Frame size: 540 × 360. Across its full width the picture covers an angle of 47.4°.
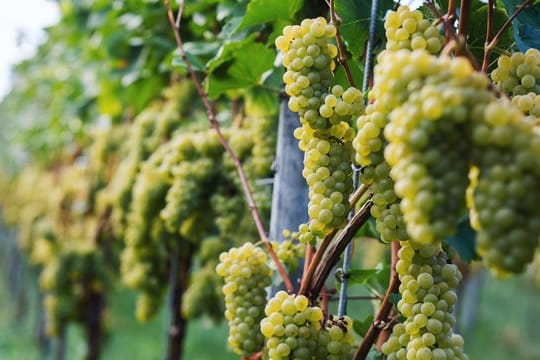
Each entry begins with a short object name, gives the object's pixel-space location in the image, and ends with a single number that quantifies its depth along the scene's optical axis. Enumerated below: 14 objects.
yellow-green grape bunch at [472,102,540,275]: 0.50
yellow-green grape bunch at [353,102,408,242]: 0.65
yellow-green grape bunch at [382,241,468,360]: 0.76
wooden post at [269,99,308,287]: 1.21
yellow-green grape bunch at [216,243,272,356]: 1.02
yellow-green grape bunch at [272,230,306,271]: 1.10
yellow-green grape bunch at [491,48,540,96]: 0.72
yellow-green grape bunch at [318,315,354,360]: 0.87
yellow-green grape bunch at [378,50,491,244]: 0.52
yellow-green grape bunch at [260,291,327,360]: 0.83
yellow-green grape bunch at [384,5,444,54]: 0.68
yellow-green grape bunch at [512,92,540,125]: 0.69
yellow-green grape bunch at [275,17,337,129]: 0.79
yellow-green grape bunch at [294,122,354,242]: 0.77
